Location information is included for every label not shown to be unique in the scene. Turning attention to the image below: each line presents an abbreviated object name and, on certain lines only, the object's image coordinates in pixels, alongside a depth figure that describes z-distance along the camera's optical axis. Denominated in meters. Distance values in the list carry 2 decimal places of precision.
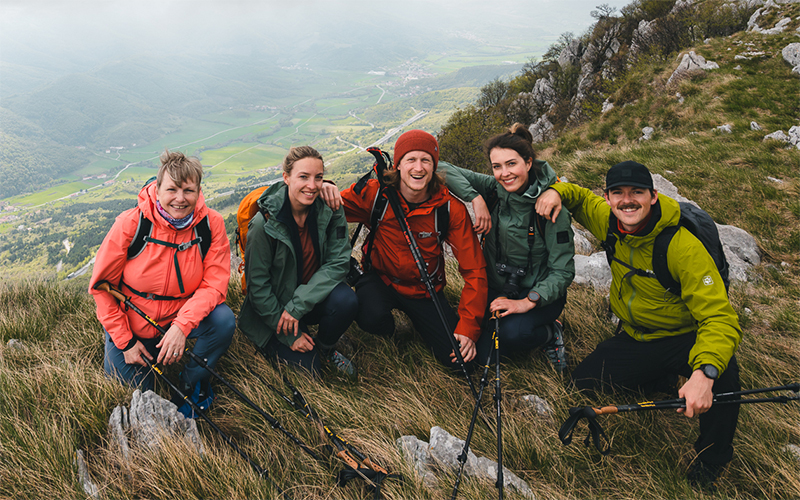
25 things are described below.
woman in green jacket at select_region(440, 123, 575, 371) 3.82
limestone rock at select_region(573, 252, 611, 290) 5.91
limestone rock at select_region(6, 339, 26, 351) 4.11
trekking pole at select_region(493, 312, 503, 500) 2.42
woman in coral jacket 3.24
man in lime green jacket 2.59
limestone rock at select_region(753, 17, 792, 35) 17.53
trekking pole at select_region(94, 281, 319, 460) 3.04
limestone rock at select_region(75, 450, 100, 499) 2.48
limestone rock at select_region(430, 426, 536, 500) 2.63
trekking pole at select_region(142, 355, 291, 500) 2.67
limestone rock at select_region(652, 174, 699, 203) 7.96
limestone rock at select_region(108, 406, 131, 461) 2.79
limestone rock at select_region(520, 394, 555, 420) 3.37
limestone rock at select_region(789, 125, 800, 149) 9.59
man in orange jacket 3.91
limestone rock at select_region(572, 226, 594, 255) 7.06
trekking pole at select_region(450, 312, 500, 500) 2.47
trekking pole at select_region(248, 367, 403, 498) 2.68
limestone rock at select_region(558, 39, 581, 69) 32.47
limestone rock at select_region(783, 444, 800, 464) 2.81
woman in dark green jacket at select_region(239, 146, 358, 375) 3.69
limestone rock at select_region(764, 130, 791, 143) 9.82
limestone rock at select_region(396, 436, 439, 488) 2.67
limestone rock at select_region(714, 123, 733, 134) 11.29
